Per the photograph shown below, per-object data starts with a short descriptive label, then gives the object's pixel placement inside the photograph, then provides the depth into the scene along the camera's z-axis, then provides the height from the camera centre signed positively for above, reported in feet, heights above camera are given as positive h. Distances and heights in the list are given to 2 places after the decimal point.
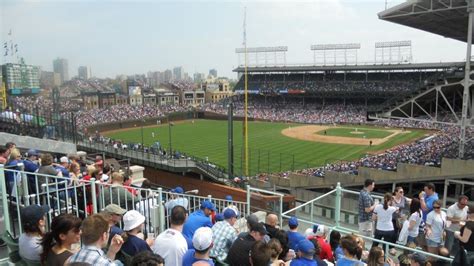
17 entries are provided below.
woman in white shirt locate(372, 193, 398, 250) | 25.05 -8.52
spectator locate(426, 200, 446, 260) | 24.02 -8.74
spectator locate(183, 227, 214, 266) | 12.84 -5.10
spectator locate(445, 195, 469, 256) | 23.77 -8.07
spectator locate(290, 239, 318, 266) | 14.19 -6.10
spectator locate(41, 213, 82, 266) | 12.11 -4.67
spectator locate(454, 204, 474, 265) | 19.03 -7.46
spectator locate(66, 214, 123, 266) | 11.04 -4.38
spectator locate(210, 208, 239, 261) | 16.25 -6.35
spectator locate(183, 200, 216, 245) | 17.49 -6.02
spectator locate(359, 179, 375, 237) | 26.37 -8.25
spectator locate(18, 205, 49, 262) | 13.44 -4.90
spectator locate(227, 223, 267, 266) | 14.49 -5.92
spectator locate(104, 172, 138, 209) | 20.67 -5.53
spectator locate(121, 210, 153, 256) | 13.69 -5.18
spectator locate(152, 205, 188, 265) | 14.14 -5.62
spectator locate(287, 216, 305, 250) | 17.70 -6.73
